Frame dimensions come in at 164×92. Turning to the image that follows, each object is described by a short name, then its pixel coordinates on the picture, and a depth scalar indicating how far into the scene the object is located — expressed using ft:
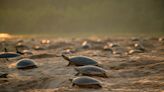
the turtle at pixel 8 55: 73.56
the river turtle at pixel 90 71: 53.06
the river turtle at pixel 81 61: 60.23
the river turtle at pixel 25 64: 60.59
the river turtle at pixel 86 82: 46.22
